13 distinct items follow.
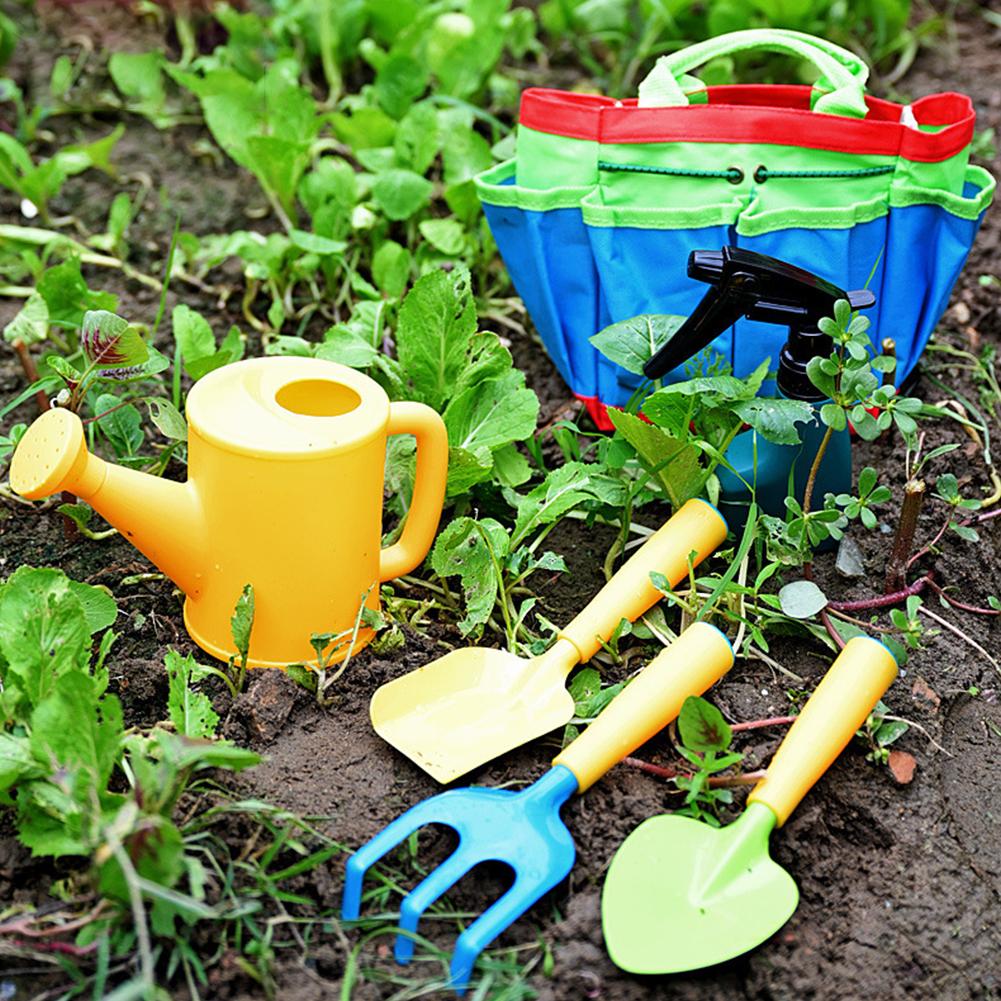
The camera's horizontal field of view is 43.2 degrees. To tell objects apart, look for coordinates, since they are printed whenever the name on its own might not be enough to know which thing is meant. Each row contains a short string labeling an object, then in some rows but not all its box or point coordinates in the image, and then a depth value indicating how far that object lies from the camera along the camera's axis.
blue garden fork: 1.04
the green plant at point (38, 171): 1.97
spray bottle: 1.30
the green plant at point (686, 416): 1.32
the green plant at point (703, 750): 1.13
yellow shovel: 1.21
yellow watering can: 1.18
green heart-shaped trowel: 1.05
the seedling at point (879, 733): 1.23
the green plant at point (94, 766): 0.96
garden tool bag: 1.49
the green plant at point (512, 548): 1.35
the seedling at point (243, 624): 1.22
